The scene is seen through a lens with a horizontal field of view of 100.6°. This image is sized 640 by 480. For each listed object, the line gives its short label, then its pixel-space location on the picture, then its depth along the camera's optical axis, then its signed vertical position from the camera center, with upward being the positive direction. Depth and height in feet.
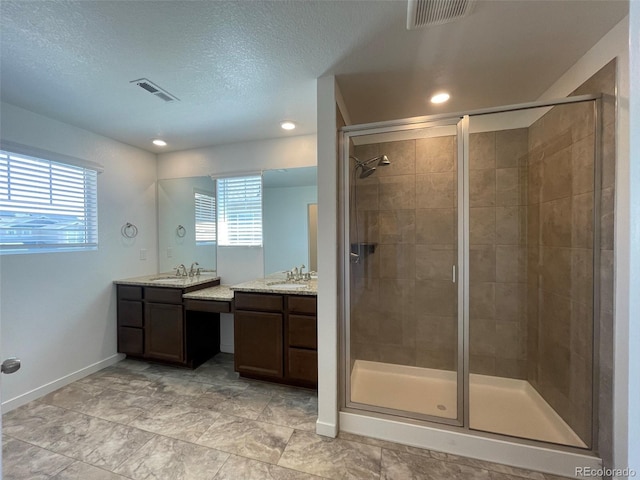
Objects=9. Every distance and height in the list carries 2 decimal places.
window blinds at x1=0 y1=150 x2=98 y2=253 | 7.06 +0.97
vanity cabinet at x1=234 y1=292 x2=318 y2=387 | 7.52 -2.93
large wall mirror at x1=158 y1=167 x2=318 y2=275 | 9.48 +0.65
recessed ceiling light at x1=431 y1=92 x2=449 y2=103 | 6.90 +3.70
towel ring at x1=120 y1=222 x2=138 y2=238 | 10.06 +0.30
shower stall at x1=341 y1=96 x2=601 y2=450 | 5.74 -0.91
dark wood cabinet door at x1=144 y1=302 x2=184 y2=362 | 8.93 -3.22
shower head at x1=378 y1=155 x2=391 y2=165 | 8.13 +2.36
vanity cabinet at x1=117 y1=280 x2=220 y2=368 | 8.95 -3.12
